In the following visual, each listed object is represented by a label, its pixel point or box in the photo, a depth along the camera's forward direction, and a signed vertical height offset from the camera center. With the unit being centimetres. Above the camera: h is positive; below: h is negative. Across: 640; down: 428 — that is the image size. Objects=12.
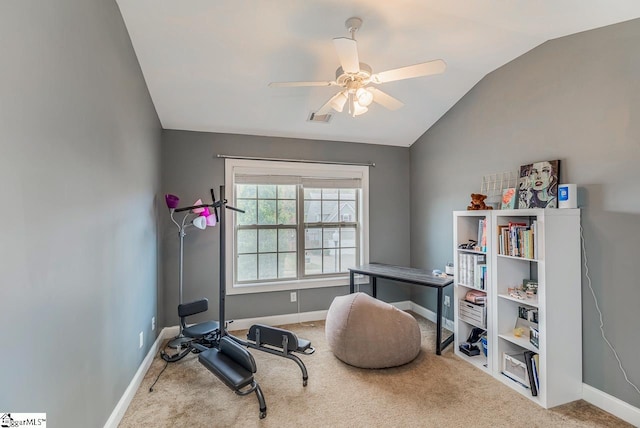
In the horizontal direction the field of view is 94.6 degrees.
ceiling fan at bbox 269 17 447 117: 179 +92
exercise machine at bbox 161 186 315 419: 210 -111
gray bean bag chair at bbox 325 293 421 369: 262 -108
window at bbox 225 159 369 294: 367 -12
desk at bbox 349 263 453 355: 292 -68
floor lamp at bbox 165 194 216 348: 304 -6
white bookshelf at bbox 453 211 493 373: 283 -54
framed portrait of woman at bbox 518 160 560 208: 238 +26
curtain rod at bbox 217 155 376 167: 357 +72
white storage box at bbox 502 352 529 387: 234 -125
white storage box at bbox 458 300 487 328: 270 -94
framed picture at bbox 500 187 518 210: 263 +15
